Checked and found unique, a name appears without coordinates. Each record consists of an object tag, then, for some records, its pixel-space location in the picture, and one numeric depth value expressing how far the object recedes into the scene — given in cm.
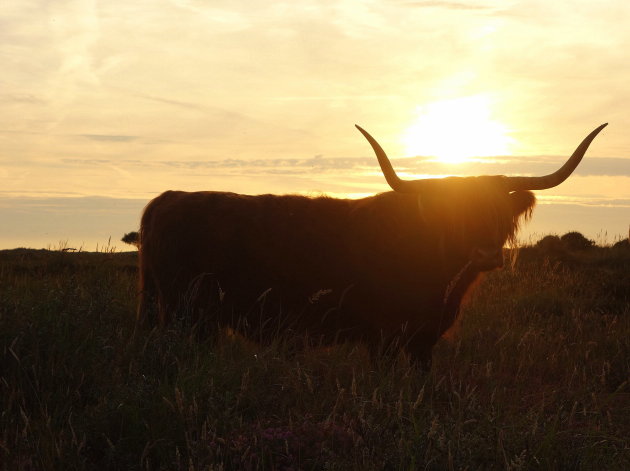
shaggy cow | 500
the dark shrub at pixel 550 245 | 1374
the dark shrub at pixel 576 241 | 1554
